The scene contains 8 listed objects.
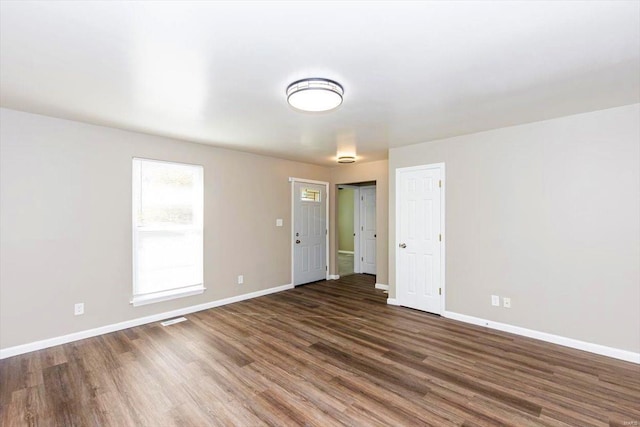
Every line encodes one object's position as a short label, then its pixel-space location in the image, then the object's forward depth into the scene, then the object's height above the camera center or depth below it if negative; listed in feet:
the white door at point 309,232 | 19.56 -1.11
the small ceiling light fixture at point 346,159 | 17.56 +3.48
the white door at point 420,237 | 14.12 -1.05
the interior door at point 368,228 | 23.65 -0.96
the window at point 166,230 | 12.94 -0.65
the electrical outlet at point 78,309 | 11.16 -3.49
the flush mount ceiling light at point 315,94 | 7.66 +3.25
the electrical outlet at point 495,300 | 12.28 -3.53
